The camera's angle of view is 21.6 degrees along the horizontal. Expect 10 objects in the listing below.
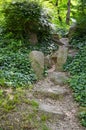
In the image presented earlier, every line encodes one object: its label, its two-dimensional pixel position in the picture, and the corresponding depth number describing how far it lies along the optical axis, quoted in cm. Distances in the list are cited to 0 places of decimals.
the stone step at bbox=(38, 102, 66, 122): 484
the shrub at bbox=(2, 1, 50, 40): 826
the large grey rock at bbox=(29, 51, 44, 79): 685
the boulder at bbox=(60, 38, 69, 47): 951
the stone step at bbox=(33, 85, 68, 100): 571
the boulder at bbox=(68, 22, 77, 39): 966
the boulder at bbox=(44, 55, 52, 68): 774
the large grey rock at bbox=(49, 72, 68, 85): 654
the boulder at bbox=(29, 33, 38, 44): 882
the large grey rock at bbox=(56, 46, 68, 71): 758
